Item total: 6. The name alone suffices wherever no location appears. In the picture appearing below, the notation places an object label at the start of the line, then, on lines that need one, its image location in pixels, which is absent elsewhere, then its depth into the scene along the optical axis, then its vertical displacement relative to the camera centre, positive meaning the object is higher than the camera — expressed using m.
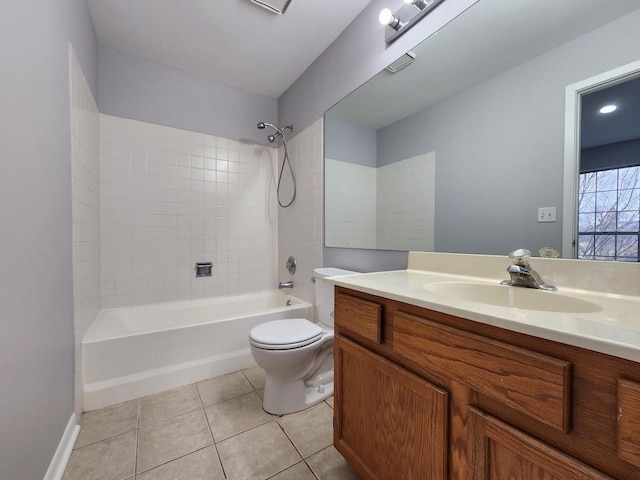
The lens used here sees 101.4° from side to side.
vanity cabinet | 0.42 -0.36
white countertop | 0.42 -0.17
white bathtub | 1.48 -0.72
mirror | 0.92 +0.52
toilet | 1.33 -0.68
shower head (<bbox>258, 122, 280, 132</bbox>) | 2.36 +1.00
